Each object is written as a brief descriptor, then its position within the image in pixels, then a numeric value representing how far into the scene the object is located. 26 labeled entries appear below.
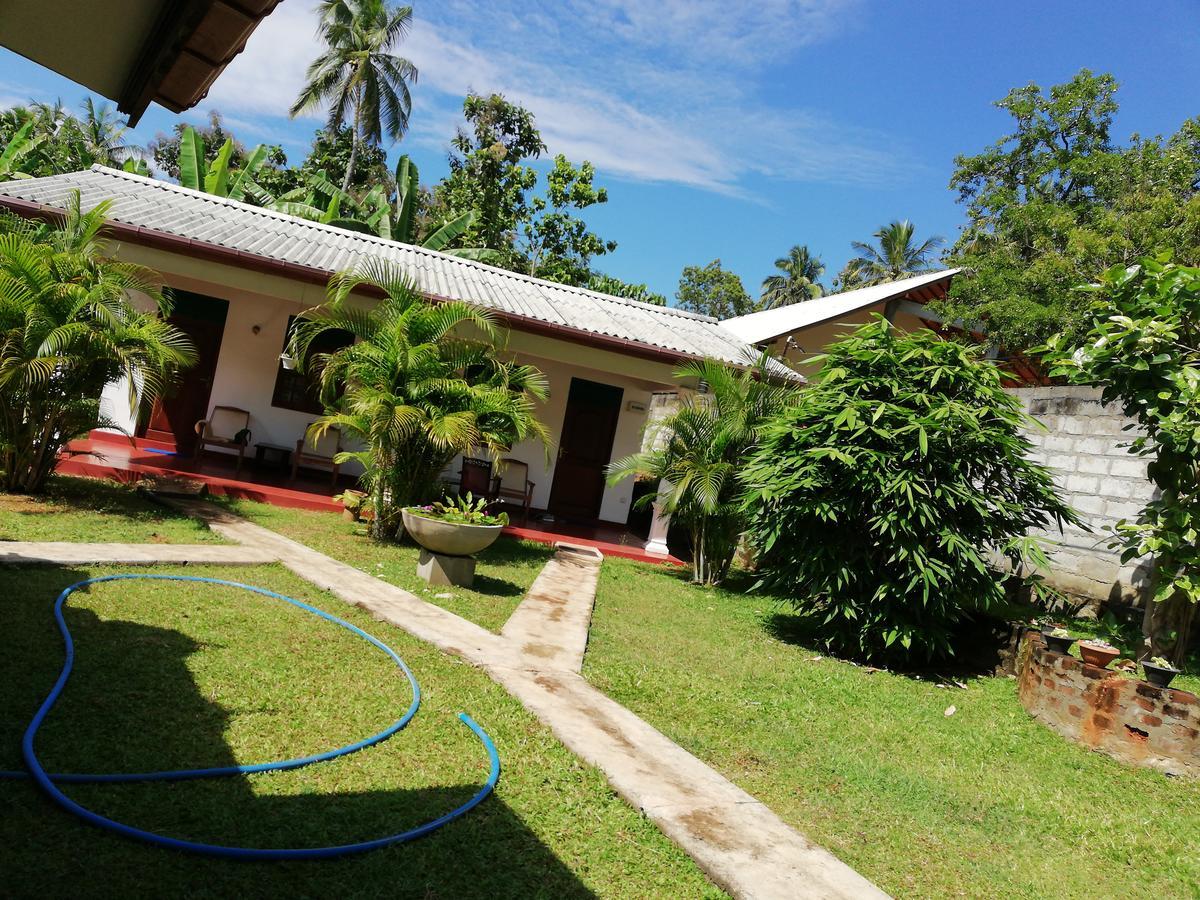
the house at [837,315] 17.64
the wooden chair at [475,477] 12.80
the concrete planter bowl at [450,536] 7.88
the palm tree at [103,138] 36.75
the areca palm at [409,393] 9.08
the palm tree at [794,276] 50.81
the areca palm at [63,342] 7.77
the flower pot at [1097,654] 6.04
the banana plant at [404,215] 21.34
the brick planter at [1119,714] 5.32
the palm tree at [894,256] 42.00
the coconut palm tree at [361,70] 28.50
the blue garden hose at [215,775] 2.84
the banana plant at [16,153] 18.75
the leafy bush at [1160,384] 5.93
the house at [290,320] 11.00
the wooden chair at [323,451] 12.89
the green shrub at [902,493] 7.28
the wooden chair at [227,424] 12.72
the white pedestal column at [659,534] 12.42
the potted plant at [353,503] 10.48
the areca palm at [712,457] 10.27
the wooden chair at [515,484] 13.35
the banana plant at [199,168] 18.22
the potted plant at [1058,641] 6.31
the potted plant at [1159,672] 5.47
